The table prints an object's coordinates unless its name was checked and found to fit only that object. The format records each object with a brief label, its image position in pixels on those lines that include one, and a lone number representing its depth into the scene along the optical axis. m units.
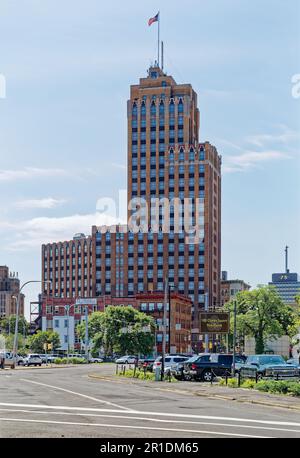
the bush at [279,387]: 33.34
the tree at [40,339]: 141.75
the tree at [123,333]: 110.12
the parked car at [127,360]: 95.50
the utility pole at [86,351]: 104.04
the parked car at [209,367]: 48.66
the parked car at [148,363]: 63.22
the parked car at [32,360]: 94.56
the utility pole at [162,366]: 49.14
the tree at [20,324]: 185.50
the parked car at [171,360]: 55.93
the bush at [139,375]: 51.59
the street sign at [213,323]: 48.22
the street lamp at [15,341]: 73.44
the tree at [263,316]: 94.94
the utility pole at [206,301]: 171.32
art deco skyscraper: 184.25
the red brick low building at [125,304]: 150.50
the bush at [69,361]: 106.19
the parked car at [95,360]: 115.82
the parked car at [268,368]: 44.50
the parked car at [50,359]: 114.00
